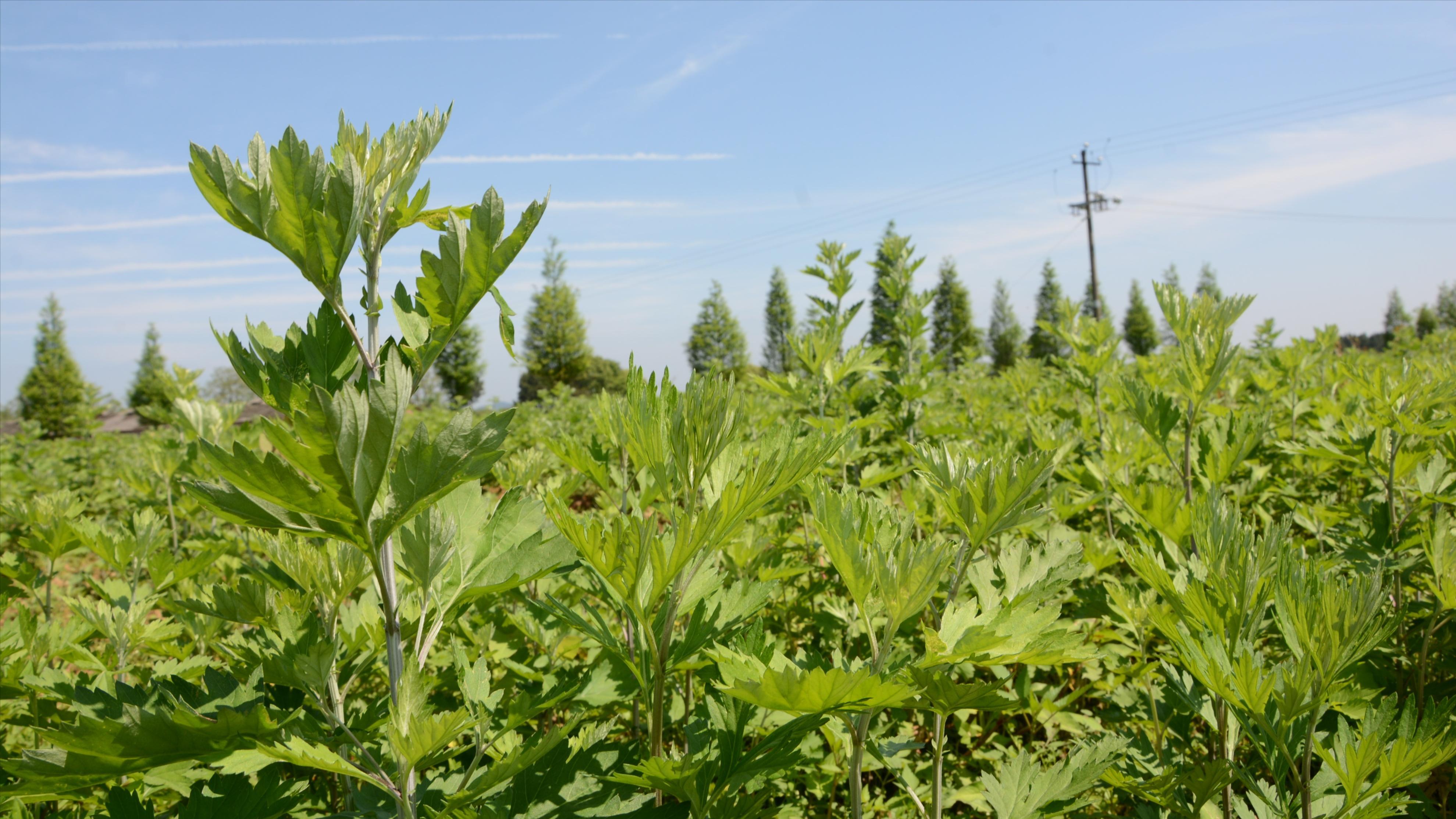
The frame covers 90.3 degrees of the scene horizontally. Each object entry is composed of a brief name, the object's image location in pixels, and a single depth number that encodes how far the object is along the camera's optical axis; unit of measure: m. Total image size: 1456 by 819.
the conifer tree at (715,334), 50.69
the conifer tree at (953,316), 49.12
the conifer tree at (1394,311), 65.38
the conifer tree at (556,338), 44.19
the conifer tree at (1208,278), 65.19
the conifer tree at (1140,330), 53.75
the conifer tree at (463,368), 40.47
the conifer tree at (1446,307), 41.88
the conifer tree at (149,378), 37.41
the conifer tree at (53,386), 30.94
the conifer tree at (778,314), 58.81
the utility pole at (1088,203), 34.84
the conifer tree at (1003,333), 53.06
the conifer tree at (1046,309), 44.41
